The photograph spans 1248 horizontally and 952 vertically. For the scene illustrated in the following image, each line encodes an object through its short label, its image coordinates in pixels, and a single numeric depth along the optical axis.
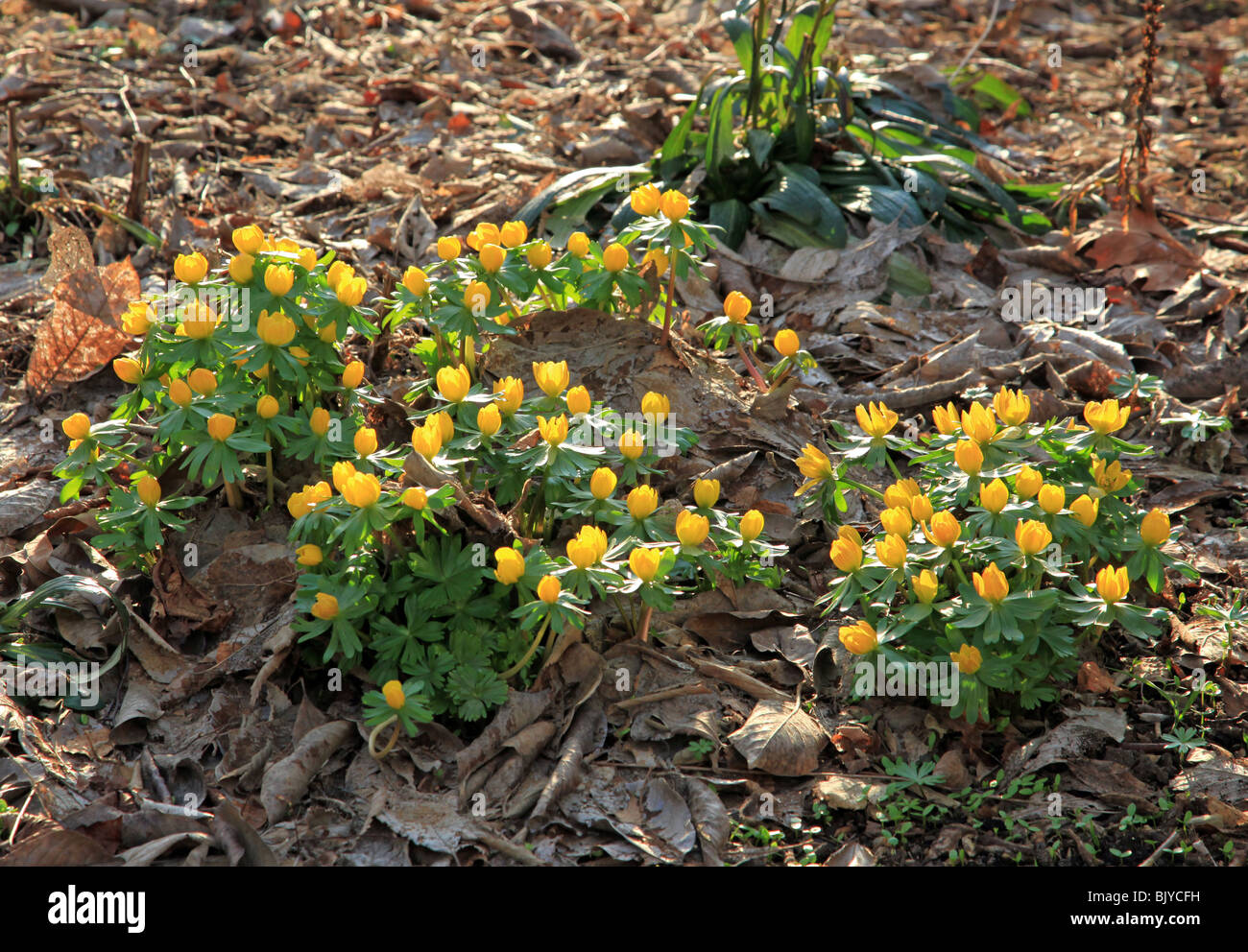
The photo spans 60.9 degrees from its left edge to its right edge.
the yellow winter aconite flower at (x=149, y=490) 2.66
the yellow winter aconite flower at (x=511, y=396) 2.68
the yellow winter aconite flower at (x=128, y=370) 2.67
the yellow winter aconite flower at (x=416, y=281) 2.87
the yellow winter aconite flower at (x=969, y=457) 2.58
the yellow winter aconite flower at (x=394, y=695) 2.34
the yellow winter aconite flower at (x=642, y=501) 2.50
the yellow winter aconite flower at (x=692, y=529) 2.41
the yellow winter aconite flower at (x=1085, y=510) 2.51
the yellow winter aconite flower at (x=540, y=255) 2.99
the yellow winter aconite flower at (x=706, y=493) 2.55
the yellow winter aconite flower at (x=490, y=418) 2.55
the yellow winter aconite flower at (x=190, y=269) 2.70
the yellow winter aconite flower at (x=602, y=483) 2.53
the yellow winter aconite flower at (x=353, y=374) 2.84
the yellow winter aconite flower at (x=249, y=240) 2.69
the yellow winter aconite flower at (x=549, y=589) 2.27
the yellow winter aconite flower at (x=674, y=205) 2.96
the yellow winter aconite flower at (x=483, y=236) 2.94
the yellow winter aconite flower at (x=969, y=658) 2.45
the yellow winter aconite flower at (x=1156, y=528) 2.53
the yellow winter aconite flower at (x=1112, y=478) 2.66
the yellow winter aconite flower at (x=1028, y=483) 2.53
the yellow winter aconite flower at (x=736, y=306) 3.08
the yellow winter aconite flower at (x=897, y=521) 2.55
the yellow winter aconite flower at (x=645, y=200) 3.04
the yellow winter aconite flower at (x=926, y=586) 2.47
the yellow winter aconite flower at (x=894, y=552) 2.49
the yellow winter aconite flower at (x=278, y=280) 2.65
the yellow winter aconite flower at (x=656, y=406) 2.76
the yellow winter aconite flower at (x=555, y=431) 2.56
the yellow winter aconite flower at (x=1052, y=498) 2.49
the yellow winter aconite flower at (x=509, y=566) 2.36
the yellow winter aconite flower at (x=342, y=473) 2.38
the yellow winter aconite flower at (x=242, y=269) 2.67
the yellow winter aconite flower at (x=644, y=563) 2.33
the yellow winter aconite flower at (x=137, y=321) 2.67
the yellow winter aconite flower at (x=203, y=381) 2.57
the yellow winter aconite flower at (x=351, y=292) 2.73
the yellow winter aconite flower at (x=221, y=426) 2.53
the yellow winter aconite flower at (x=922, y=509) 2.56
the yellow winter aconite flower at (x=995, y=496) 2.50
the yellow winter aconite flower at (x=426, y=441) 2.47
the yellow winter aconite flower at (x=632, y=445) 2.63
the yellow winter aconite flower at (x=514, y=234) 2.99
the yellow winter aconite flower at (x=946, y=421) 2.79
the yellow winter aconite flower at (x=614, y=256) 2.99
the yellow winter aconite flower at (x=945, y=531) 2.50
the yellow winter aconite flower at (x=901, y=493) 2.64
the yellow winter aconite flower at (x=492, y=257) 2.87
